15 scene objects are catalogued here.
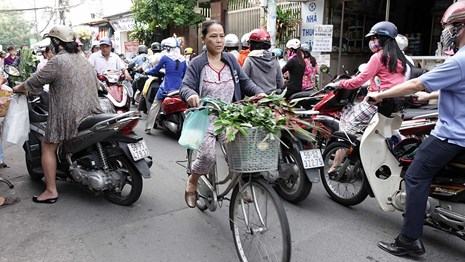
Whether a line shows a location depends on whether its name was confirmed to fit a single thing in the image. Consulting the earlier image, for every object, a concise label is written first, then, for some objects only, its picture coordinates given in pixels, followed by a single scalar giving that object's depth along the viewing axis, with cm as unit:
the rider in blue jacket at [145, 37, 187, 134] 702
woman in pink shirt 396
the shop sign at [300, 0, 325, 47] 1076
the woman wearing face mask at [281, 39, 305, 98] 663
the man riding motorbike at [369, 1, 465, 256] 257
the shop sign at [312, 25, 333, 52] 892
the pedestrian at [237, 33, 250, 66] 767
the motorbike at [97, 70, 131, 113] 657
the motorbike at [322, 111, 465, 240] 298
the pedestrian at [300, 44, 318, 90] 711
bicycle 247
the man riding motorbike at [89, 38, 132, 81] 709
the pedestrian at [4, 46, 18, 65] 1605
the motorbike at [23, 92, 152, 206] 393
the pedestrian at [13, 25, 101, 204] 386
